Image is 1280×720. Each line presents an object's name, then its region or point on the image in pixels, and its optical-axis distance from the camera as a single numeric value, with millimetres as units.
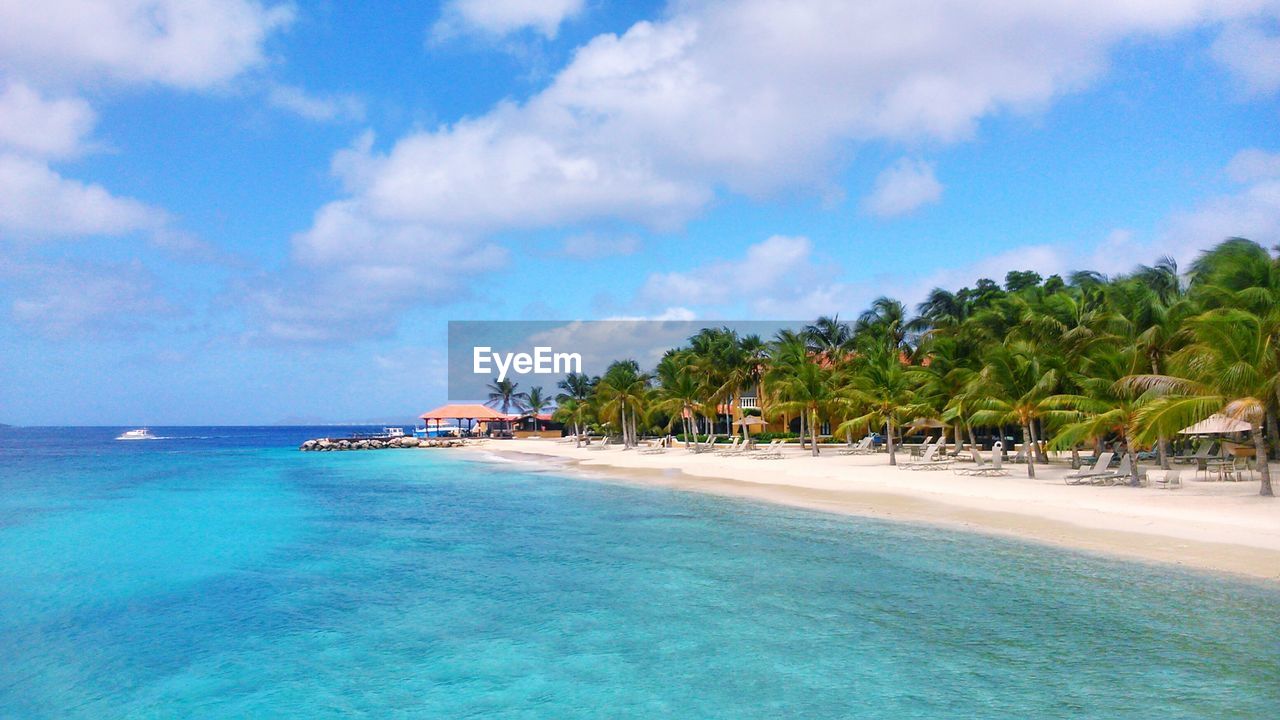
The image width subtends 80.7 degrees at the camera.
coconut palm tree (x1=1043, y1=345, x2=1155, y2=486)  16656
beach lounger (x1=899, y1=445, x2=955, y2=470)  24641
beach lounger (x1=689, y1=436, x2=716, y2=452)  41947
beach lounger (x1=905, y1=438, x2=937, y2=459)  28891
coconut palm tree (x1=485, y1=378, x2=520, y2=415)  81812
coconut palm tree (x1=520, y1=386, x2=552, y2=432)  78938
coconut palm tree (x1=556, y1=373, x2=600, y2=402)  66000
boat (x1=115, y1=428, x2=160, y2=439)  118706
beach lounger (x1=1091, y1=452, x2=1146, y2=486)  17281
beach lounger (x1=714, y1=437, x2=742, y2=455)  37944
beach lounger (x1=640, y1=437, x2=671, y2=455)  43938
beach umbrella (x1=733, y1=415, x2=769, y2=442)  47475
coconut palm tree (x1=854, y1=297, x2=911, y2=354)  39875
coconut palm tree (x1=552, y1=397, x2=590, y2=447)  58781
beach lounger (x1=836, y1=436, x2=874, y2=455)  35094
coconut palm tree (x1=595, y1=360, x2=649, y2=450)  51000
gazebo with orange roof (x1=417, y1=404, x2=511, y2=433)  78875
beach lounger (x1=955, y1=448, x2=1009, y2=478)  21562
